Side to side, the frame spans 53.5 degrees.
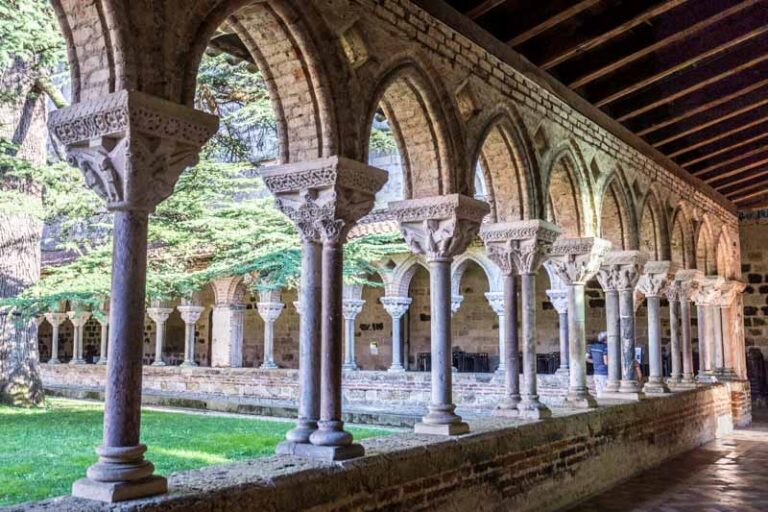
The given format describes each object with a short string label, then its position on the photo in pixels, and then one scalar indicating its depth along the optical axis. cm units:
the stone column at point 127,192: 314
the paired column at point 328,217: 432
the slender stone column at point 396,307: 1589
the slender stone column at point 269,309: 1625
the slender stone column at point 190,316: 1754
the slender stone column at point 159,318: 1791
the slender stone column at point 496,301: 1516
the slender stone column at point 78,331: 1919
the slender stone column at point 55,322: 2019
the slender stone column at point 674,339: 1053
